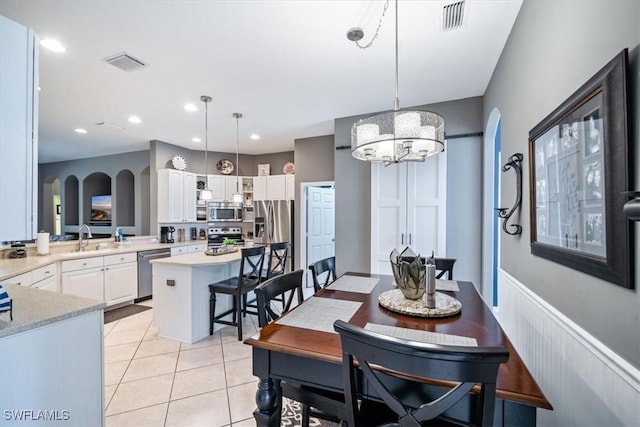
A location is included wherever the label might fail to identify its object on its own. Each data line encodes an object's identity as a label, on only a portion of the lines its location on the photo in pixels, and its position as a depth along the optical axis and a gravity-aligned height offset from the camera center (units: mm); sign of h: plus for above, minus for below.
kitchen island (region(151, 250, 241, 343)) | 3061 -890
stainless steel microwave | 6164 +66
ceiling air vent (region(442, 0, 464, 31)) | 1977 +1460
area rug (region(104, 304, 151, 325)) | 3896 -1422
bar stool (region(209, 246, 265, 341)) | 3141 -812
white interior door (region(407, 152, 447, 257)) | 3545 +110
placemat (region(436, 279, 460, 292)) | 2085 -546
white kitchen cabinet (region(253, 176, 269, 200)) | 5812 +559
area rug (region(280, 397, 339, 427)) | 1927 -1426
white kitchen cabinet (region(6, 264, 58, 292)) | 2806 -685
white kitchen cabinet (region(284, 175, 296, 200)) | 5521 +547
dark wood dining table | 945 -562
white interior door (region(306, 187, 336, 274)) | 5379 -173
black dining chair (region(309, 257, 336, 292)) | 2344 -463
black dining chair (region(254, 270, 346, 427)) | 1347 -889
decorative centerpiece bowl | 1704 -386
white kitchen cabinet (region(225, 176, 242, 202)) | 6203 +627
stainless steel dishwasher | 4598 -965
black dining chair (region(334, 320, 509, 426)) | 756 -446
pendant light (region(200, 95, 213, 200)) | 3500 +1438
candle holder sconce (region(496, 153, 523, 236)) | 2047 +252
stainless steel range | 6170 -430
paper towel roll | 3884 -394
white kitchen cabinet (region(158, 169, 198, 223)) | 5352 +381
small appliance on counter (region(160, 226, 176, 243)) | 5402 -372
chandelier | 1700 +506
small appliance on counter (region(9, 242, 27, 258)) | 3623 -455
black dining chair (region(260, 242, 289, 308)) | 3545 -592
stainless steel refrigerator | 5391 -158
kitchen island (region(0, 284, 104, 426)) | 1236 -707
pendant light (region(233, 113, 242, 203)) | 4098 +1440
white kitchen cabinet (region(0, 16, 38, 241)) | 1215 +391
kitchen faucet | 4441 -471
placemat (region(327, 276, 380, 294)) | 2102 -551
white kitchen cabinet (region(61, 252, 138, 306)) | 3729 -887
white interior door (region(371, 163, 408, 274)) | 3764 +35
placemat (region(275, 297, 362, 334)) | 1443 -556
